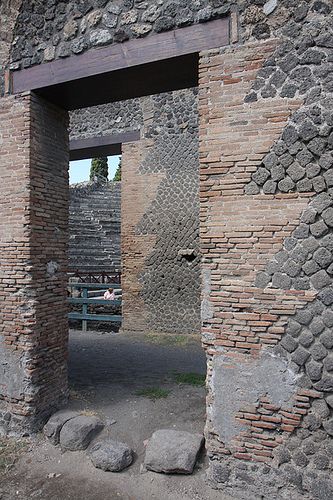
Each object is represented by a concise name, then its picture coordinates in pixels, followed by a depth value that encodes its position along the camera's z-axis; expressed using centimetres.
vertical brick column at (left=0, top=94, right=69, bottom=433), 480
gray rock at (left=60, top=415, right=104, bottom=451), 447
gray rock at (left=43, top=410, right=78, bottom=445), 463
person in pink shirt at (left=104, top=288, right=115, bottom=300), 1109
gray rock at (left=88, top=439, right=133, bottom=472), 409
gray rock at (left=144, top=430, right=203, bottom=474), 393
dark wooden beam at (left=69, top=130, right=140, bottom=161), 1044
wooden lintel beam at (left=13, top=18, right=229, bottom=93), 391
